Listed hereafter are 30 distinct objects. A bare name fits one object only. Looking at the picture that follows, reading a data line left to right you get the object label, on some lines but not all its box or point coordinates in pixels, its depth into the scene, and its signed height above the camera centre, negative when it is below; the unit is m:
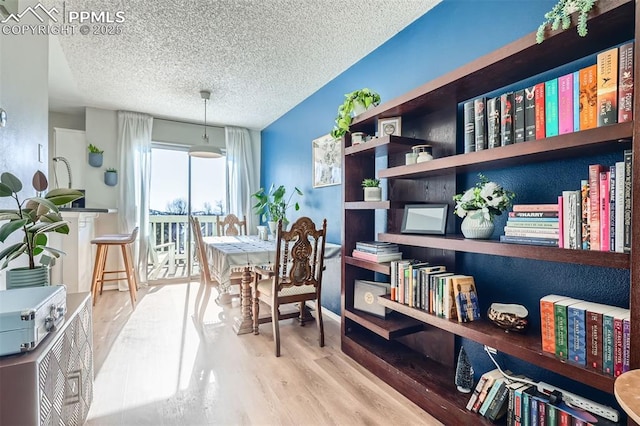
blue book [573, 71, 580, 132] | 1.16 +0.42
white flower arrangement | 1.47 +0.06
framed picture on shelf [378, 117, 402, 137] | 2.09 +0.59
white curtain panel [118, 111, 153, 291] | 4.21 +0.46
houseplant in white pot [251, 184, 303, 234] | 3.96 +0.08
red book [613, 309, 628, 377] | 1.03 -0.45
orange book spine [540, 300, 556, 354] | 1.21 -0.47
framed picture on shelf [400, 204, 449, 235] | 1.80 -0.05
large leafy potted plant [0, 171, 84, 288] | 1.19 -0.06
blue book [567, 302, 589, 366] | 1.12 -0.46
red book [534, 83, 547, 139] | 1.28 +0.43
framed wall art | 3.14 +0.55
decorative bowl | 1.38 -0.49
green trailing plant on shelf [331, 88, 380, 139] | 2.21 +0.78
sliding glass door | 4.64 +0.13
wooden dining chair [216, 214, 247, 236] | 4.21 -0.19
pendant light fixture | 3.47 +0.71
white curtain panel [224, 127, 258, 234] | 4.95 +0.63
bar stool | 3.11 -0.53
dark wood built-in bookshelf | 1.06 +0.11
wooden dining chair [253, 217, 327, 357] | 2.25 -0.50
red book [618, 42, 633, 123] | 1.00 +0.43
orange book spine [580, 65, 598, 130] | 1.11 +0.43
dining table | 2.48 -0.43
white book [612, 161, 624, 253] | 1.01 +0.00
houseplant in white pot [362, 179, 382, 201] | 2.17 +0.15
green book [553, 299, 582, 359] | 1.17 -0.46
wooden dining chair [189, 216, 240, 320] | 2.84 -0.54
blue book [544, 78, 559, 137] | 1.23 +0.43
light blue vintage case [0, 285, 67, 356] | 0.84 -0.32
